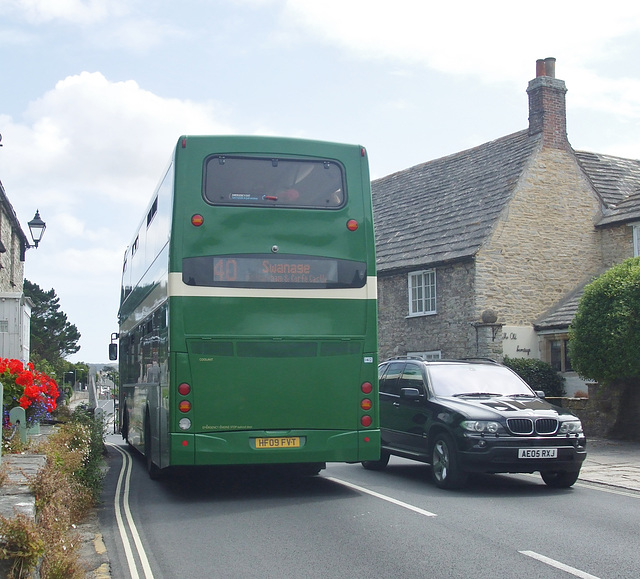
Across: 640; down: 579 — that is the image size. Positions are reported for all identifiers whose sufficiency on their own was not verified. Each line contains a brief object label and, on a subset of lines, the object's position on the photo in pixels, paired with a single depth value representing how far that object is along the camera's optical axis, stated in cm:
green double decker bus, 1072
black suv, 1146
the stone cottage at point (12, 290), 2073
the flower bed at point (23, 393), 1255
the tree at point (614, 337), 1873
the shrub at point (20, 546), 551
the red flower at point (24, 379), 1265
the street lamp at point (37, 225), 2023
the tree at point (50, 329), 8462
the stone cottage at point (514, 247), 2684
